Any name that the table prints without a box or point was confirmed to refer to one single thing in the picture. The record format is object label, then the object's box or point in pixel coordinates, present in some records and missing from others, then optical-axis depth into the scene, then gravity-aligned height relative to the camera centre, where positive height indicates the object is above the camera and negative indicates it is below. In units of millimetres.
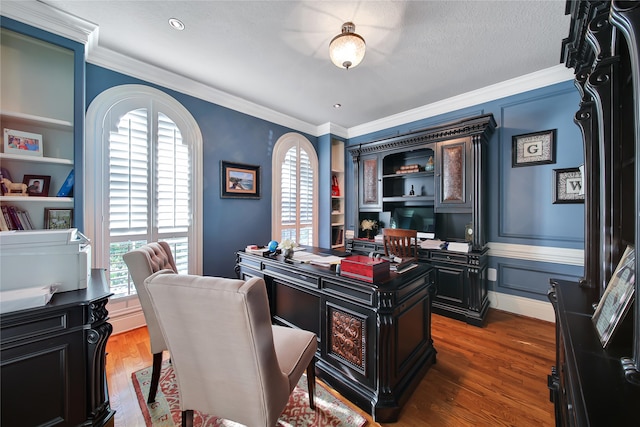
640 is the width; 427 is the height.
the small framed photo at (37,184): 2072 +256
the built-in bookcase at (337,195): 4977 +389
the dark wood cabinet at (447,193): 2922 +294
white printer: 1239 -253
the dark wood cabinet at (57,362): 1133 -743
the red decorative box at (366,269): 1553 -367
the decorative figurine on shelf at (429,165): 3524 +711
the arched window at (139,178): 2469 +403
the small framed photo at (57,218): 2154 -40
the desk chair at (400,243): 2920 -366
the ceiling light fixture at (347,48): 1874 +1305
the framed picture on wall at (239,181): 3451 +496
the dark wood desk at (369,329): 1514 -829
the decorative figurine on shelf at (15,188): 1943 +211
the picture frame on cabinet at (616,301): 715 -281
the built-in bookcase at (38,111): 1994 +895
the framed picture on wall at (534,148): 2848 +800
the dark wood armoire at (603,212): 560 +7
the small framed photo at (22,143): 1963 +589
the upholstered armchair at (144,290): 1549 -493
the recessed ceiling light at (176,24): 2057 +1648
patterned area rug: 1506 -1297
